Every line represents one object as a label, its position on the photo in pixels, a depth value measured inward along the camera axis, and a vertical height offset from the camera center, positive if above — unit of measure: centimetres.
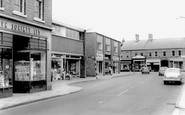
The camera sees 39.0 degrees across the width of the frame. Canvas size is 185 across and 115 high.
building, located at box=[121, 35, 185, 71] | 7338 +377
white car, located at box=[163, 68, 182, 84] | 2535 -92
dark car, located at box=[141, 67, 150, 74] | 5746 -73
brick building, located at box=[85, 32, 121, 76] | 4200 +249
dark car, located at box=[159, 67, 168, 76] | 4666 -88
